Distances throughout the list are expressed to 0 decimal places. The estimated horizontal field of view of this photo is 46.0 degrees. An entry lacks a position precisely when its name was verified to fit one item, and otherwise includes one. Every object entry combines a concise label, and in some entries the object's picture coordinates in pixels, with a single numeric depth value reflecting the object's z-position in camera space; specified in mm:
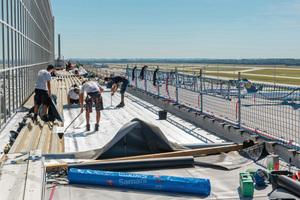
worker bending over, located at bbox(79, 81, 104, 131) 9945
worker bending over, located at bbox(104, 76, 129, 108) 14486
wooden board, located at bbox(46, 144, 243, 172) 6302
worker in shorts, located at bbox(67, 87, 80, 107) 13445
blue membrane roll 4801
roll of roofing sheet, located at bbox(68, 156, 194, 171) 5598
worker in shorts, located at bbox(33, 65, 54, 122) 10023
